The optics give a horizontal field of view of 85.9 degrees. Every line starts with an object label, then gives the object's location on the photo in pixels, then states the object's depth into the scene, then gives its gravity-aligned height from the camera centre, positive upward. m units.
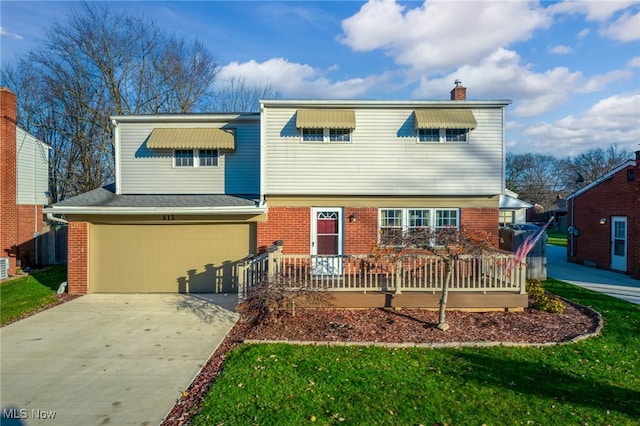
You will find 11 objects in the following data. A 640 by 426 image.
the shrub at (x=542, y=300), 7.92 -1.98
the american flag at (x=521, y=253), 7.79 -0.83
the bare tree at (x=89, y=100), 21.67 +7.64
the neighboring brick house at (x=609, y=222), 12.63 -0.19
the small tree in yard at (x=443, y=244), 7.00 -0.58
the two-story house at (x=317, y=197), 10.30 +0.57
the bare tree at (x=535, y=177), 49.31 +6.28
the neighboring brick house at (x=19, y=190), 13.19 +1.00
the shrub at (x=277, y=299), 7.26 -1.80
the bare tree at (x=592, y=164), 49.28 +8.16
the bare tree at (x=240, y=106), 28.33 +9.05
